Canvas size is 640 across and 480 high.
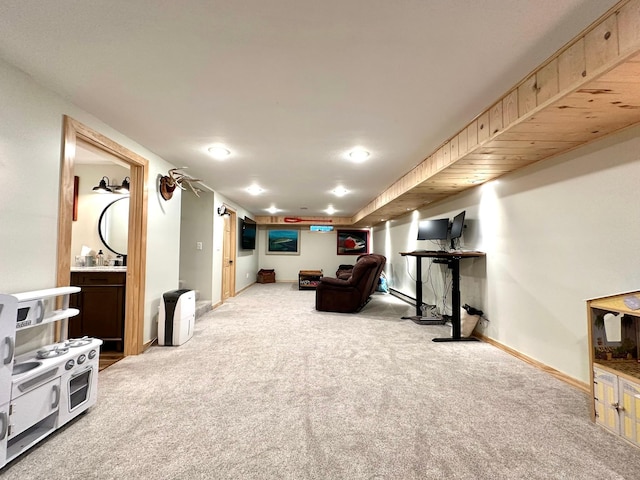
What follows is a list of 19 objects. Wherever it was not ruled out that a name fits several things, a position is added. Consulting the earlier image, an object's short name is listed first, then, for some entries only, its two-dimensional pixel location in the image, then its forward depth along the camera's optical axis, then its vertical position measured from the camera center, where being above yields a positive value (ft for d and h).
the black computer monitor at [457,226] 12.36 +1.08
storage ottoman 30.50 -2.95
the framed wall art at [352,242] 33.22 +0.91
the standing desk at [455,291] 11.34 -1.75
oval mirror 12.10 +0.98
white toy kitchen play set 4.50 -2.42
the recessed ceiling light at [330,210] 24.31 +3.71
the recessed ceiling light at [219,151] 10.06 +3.72
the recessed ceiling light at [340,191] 16.85 +3.71
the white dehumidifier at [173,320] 10.44 -2.69
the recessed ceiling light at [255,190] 16.48 +3.73
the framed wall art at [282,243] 32.76 +0.77
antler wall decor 11.16 +2.84
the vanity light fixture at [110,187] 11.93 +2.71
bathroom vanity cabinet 9.82 -1.97
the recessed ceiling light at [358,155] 10.22 +3.69
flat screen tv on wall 23.87 +1.42
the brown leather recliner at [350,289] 16.12 -2.37
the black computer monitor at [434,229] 13.80 +1.08
